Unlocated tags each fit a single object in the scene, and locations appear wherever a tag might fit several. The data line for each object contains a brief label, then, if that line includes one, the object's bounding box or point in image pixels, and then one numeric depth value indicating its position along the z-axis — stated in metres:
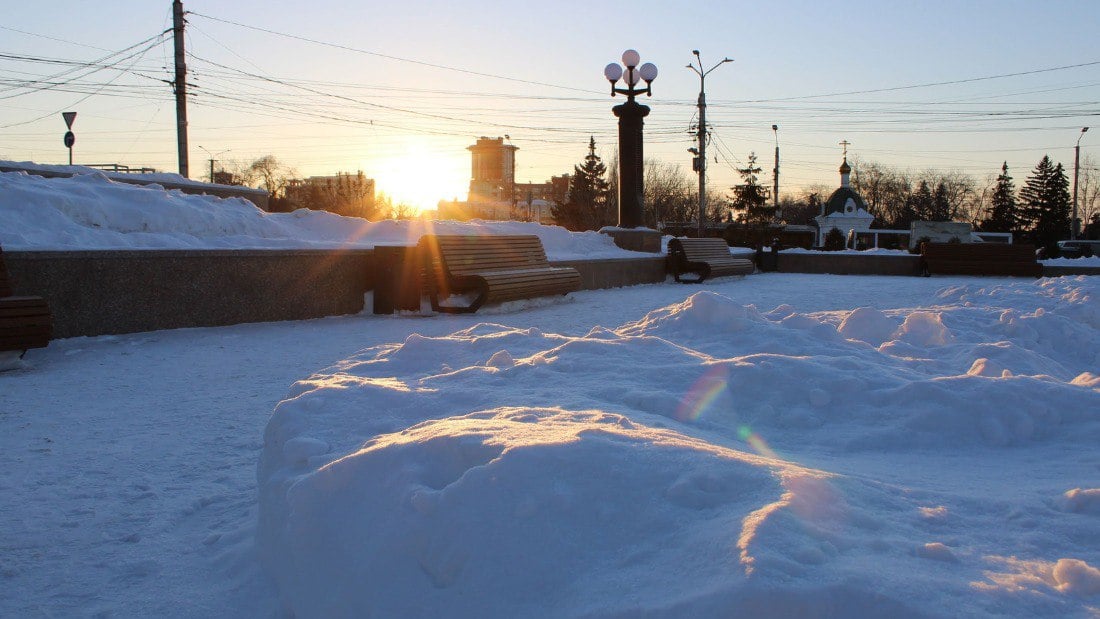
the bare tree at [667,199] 65.69
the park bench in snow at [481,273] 9.55
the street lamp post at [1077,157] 54.19
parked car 34.09
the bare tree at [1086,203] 80.77
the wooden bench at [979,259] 17.75
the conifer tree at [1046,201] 68.75
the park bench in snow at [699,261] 15.91
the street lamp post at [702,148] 31.86
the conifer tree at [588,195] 61.16
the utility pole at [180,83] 19.95
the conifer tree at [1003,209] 70.50
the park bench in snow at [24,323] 5.74
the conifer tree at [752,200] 52.59
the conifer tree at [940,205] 84.68
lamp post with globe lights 16.75
